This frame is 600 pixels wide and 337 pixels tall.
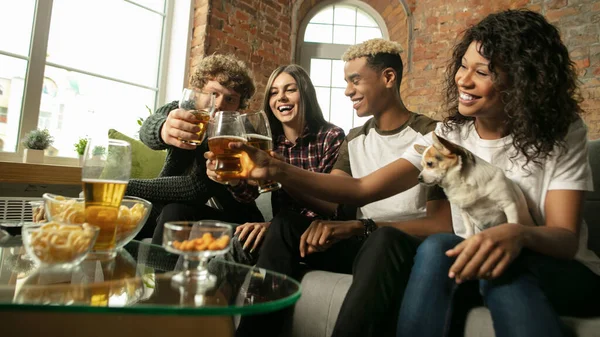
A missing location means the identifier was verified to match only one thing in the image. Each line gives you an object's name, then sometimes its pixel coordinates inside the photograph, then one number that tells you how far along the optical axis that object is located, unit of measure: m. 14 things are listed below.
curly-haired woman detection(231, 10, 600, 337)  0.81
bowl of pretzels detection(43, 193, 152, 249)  0.89
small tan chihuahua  0.93
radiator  2.33
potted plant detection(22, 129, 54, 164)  2.46
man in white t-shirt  0.92
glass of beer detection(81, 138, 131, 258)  0.86
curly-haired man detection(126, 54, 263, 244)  1.57
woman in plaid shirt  1.75
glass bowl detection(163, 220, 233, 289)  0.72
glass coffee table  0.56
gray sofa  1.08
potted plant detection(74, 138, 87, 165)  2.67
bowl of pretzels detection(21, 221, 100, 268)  0.72
